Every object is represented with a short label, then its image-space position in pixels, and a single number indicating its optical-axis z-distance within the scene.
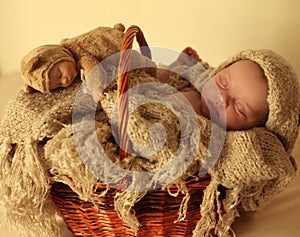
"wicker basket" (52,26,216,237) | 0.78
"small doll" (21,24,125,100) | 0.87
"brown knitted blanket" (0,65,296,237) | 0.76
